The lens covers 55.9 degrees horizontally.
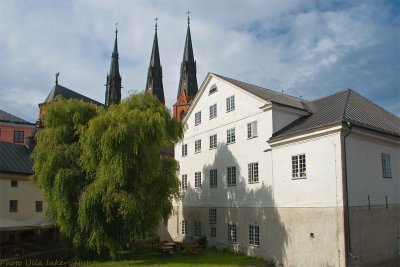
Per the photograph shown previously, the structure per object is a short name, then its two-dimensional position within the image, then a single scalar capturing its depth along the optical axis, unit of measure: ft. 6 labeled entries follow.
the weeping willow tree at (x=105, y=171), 66.39
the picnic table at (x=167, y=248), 76.74
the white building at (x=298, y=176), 59.41
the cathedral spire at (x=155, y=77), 232.73
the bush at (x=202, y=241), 85.56
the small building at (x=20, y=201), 82.02
